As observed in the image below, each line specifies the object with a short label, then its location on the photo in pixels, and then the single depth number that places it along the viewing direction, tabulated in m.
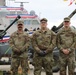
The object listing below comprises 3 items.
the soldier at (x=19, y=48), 10.27
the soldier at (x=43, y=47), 10.04
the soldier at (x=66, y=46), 10.01
